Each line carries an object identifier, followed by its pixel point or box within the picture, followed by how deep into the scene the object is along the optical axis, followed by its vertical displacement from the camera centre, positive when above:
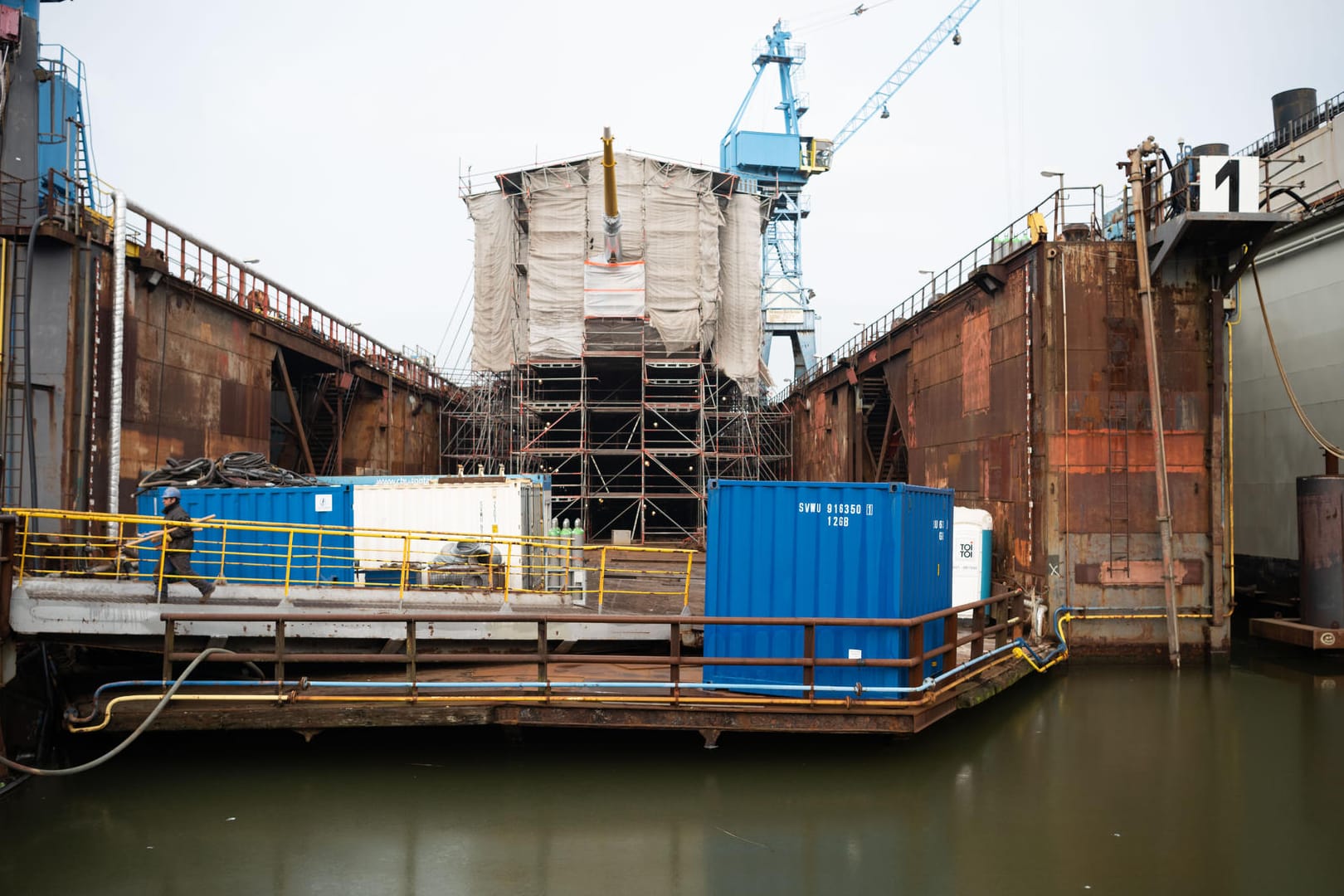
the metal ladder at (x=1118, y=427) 17.06 +1.32
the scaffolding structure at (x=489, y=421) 36.69 +3.30
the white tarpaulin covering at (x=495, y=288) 38.12 +9.52
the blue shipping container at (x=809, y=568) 10.16 -0.95
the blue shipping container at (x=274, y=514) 15.02 -0.35
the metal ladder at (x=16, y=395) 16.23 +1.97
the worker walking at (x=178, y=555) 11.18 -0.83
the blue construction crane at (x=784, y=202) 63.69 +23.23
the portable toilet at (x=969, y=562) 18.06 -1.55
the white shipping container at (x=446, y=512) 16.92 -0.38
